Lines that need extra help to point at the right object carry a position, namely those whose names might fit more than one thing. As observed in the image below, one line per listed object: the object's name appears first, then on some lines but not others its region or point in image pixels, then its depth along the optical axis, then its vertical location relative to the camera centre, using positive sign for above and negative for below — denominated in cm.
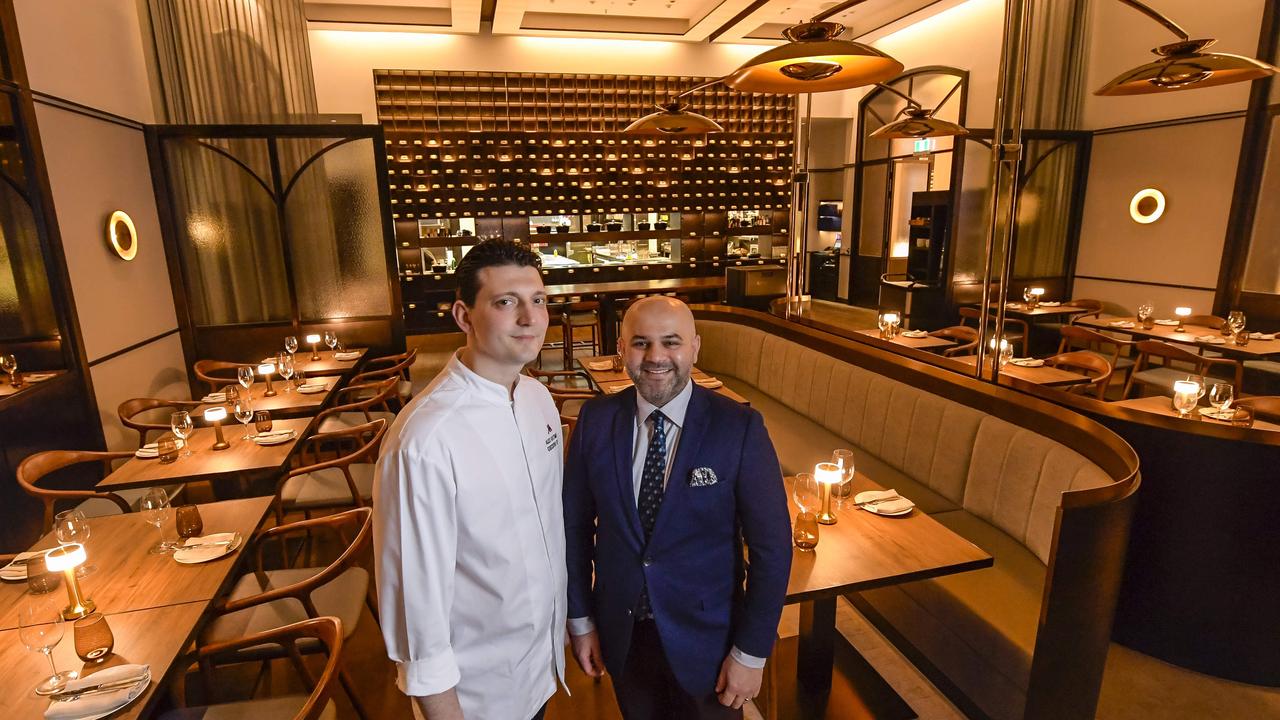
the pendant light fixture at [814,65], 202 +54
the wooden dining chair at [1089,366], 426 -97
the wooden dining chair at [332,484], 333 -131
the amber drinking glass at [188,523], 237 -102
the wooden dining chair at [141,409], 405 -110
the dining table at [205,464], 302 -108
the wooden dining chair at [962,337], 542 -99
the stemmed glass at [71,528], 202 -89
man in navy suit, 154 -70
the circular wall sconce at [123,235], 488 +4
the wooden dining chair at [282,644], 180 -123
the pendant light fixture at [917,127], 417 +62
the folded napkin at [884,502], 239 -103
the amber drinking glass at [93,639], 170 -103
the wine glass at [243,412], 344 -92
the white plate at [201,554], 221 -107
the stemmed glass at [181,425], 316 -89
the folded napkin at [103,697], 151 -107
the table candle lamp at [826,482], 233 -91
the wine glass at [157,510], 232 -99
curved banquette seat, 204 -124
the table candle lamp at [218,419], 331 -91
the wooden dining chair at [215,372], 505 -108
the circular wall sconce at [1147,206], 748 +15
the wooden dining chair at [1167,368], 487 -123
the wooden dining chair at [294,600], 217 -132
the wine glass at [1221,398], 327 -89
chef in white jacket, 131 -60
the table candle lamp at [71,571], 185 -93
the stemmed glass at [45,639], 160 -98
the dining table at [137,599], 166 -109
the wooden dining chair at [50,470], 311 -115
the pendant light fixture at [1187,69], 246 +59
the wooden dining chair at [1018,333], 711 -124
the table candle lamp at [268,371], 438 -92
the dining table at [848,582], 201 -107
